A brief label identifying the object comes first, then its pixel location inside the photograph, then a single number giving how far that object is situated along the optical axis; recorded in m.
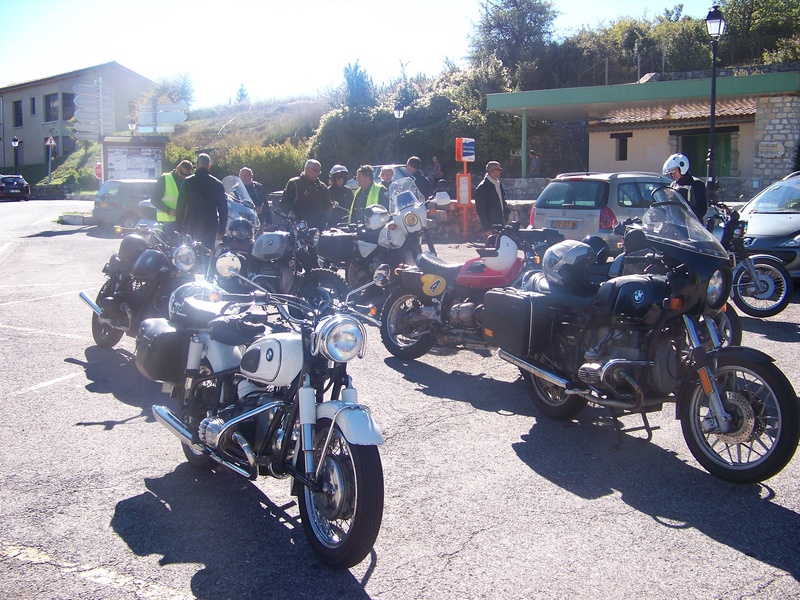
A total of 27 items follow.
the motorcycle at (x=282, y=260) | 9.10
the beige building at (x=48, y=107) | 62.50
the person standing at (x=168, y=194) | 11.89
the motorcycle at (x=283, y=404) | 3.52
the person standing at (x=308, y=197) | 11.91
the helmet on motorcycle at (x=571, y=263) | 5.68
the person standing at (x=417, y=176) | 12.92
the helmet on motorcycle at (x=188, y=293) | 4.82
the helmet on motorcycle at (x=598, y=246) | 5.84
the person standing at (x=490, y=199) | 11.28
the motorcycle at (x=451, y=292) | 7.36
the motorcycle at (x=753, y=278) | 9.27
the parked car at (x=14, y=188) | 43.72
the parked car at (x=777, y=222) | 10.72
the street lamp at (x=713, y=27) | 16.42
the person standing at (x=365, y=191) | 12.16
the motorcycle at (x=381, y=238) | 10.13
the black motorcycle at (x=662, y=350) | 4.49
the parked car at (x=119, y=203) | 22.39
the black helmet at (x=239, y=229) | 9.00
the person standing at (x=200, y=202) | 10.42
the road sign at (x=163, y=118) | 28.81
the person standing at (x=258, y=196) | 14.46
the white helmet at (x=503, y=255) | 7.34
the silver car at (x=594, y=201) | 12.96
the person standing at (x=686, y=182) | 9.11
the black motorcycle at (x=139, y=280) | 7.63
